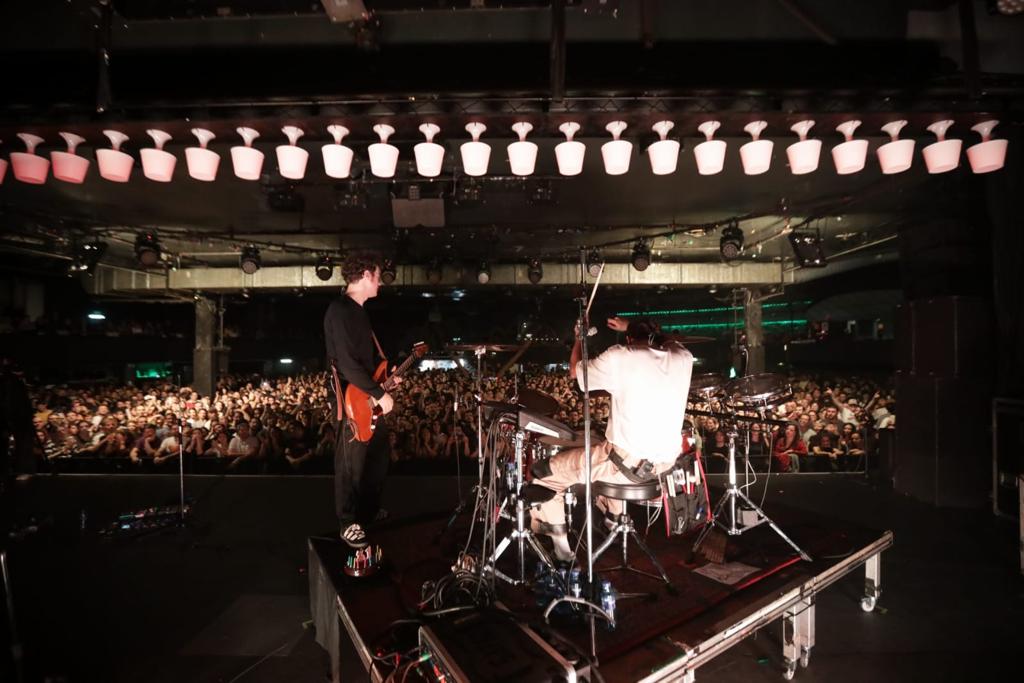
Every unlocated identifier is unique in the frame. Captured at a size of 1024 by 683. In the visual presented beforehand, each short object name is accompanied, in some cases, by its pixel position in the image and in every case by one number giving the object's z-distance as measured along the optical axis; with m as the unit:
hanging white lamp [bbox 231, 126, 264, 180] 2.92
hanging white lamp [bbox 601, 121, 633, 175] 2.97
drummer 2.68
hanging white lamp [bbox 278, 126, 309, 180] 2.95
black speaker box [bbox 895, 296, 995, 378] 5.20
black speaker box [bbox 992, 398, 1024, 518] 4.65
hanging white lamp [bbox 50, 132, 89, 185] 2.91
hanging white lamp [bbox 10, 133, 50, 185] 2.97
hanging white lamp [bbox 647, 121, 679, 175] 2.96
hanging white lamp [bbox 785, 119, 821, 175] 2.90
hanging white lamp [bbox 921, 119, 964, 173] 2.97
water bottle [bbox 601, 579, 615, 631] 2.23
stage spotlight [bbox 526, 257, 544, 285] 9.39
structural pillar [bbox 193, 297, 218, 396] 12.90
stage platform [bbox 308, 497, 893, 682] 2.08
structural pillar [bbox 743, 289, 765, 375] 12.00
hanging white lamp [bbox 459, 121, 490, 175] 2.94
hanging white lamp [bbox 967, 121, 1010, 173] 2.98
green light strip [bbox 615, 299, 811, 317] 20.71
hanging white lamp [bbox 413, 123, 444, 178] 2.95
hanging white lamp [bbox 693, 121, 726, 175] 2.91
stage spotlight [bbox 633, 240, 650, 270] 8.33
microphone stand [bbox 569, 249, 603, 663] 2.05
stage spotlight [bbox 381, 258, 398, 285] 9.23
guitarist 3.02
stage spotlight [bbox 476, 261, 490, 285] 9.59
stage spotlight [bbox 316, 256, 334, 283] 9.19
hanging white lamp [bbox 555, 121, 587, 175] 2.89
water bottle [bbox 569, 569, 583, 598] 2.31
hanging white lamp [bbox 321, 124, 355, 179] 2.99
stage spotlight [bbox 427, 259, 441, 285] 9.91
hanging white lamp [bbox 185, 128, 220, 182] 2.92
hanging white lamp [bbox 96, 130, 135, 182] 2.88
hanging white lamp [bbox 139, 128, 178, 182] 2.86
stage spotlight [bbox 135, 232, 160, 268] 7.51
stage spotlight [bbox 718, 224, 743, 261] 7.34
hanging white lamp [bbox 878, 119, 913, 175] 2.95
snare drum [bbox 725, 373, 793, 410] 2.95
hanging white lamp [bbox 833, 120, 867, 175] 2.91
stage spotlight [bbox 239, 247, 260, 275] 8.35
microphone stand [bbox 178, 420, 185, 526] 4.69
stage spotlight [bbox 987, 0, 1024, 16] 2.97
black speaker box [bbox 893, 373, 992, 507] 5.16
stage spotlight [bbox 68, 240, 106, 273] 7.50
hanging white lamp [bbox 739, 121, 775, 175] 2.95
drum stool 2.61
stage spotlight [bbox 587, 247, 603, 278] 8.34
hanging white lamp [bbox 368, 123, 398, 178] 2.95
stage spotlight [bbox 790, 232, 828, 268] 6.96
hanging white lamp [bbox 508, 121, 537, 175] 2.90
